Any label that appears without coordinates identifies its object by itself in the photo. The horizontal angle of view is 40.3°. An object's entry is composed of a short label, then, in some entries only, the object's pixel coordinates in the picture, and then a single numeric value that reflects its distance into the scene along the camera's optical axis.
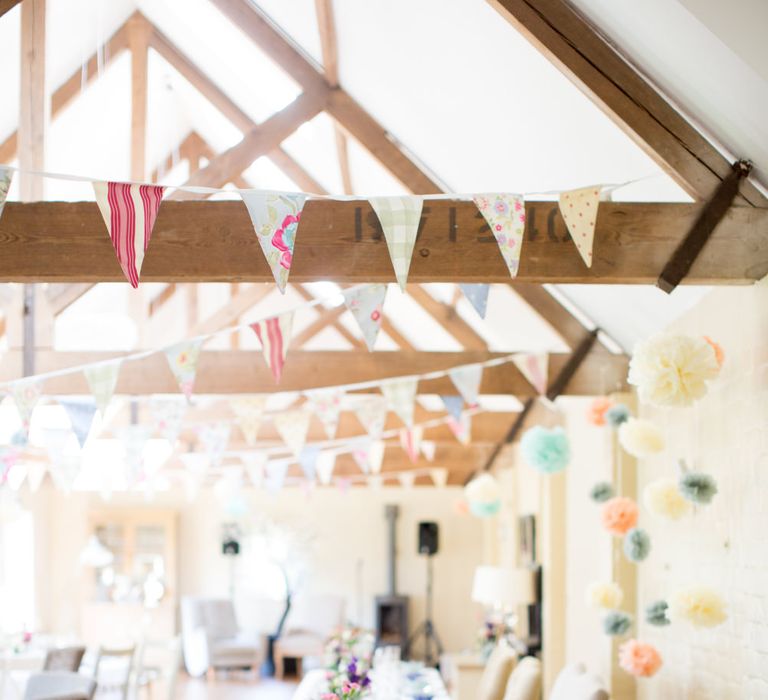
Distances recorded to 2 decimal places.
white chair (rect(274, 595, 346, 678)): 12.91
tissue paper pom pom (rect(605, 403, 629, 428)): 5.45
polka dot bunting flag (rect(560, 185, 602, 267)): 3.68
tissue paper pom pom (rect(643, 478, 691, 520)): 4.58
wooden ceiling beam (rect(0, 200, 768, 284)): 3.74
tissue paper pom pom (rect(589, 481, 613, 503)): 5.57
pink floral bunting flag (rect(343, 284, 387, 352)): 4.36
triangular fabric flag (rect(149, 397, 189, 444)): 6.46
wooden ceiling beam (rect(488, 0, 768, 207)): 3.83
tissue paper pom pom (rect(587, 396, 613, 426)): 5.71
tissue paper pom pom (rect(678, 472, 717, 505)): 4.33
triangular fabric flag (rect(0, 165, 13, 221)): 3.40
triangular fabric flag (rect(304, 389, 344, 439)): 6.38
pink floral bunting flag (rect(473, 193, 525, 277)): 3.64
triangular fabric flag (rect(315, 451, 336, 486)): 9.41
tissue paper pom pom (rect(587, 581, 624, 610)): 5.46
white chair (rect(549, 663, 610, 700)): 4.96
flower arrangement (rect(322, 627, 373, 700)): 4.69
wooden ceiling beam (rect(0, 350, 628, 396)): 6.48
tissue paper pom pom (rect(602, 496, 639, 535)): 5.23
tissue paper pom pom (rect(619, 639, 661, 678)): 4.86
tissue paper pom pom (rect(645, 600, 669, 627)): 4.71
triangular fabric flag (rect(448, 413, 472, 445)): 7.35
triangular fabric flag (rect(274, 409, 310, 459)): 6.82
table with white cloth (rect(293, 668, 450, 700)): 6.43
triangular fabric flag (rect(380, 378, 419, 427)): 6.13
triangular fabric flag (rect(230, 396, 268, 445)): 6.41
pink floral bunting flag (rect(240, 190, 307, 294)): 3.47
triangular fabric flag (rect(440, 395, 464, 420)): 6.66
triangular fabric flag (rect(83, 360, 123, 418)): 5.27
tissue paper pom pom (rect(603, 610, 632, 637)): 5.36
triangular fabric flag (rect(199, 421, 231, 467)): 7.50
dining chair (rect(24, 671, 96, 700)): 7.01
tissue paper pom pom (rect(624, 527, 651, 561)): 5.00
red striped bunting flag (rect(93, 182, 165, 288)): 3.46
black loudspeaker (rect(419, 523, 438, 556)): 14.01
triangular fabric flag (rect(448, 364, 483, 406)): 6.10
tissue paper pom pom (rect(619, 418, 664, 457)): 4.86
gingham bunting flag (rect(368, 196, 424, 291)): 3.63
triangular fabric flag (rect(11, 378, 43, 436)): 5.52
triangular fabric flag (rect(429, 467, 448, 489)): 11.99
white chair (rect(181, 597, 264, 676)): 12.65
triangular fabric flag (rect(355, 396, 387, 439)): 6.87
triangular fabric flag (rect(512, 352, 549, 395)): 6.35
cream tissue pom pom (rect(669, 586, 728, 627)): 4.14
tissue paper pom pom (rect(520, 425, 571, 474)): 6.54
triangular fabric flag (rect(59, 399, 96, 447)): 5.88
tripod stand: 13.84
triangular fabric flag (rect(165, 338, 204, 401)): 5.14
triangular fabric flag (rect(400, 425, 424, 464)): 7.89
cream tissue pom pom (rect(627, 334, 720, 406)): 4.02
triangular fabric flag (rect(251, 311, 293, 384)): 4.86
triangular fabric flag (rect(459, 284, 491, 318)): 4.39
